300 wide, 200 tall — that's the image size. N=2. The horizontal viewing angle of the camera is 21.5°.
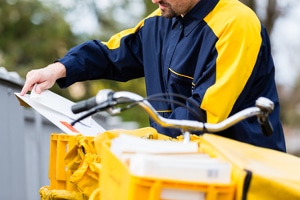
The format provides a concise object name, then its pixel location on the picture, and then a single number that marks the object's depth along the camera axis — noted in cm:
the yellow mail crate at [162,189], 261
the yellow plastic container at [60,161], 390
